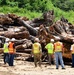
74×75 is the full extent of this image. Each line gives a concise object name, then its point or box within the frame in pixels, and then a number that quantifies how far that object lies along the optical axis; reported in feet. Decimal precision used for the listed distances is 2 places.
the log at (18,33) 83.03
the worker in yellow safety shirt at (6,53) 66.48
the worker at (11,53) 64.34
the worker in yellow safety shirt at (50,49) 66.29
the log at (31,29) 86.19
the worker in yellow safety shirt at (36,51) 62.34
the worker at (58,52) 59.70
